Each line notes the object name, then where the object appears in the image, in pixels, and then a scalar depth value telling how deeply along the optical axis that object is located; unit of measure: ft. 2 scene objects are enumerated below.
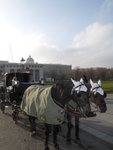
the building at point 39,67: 165.24
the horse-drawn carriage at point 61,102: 10.08
